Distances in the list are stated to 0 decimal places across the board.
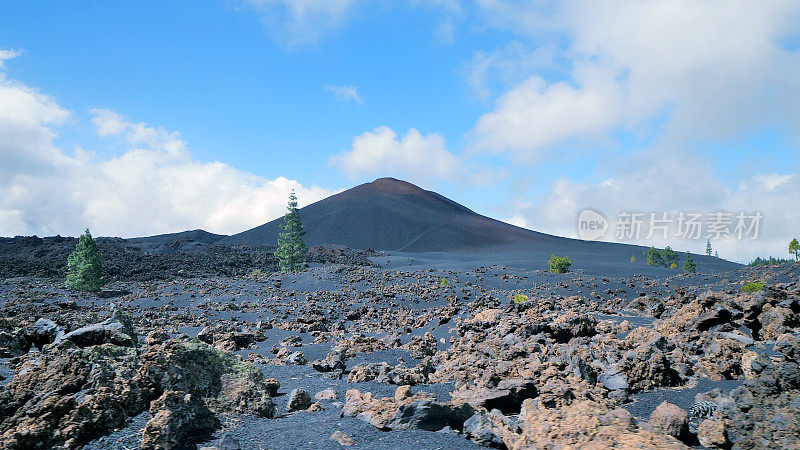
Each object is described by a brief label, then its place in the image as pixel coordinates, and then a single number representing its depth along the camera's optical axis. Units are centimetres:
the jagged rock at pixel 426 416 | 438
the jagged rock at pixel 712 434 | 415
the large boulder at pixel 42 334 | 782
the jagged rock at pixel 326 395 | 583
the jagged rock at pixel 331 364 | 811
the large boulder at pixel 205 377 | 477
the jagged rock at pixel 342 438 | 400
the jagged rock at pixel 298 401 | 518
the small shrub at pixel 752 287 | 1529
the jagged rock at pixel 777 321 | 714
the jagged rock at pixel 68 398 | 374
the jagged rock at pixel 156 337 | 645
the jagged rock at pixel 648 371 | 590
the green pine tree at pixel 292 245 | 3781
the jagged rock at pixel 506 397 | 524
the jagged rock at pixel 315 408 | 512
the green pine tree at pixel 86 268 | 2683
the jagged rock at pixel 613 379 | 579
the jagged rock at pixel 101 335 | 646
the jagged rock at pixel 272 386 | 582
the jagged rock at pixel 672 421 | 410
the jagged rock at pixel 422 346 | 952
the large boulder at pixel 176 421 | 379
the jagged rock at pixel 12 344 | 702
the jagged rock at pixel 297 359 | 896
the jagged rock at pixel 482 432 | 408
